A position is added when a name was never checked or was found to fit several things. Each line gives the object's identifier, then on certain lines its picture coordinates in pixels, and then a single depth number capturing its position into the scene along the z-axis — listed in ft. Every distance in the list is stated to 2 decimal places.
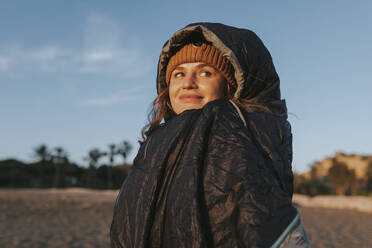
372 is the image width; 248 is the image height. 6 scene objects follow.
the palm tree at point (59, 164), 161.68
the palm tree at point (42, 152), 190.39
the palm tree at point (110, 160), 167.47
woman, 3.70
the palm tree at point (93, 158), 173.56
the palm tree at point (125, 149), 190.60
